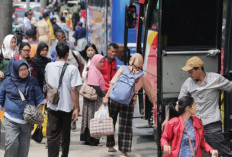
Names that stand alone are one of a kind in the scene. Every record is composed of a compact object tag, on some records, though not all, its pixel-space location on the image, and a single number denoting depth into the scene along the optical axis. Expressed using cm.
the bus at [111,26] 2402
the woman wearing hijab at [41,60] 1650
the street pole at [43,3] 5646
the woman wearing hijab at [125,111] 1464
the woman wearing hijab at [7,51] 1583
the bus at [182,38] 1429
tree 2015
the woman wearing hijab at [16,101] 1268
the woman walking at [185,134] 1056
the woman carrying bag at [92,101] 1571
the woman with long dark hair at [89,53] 1700
